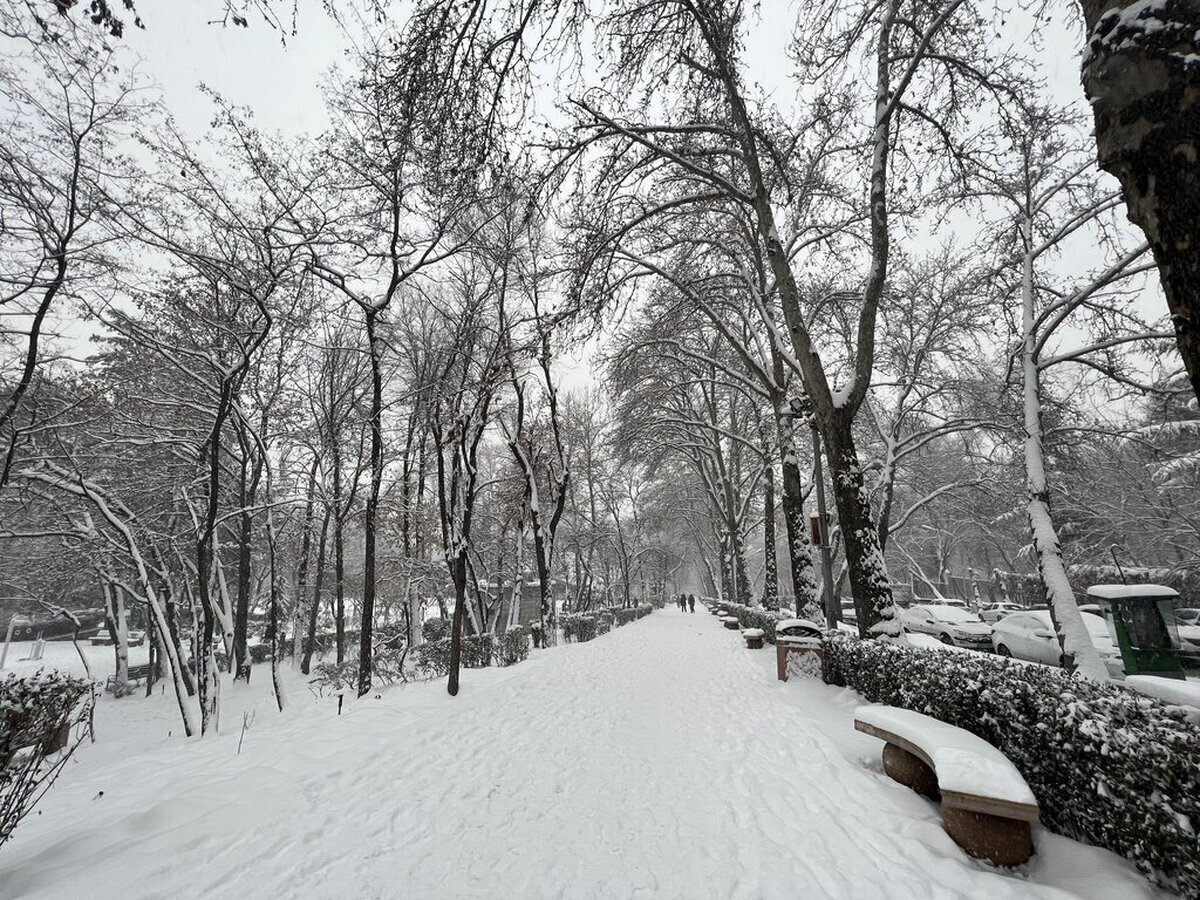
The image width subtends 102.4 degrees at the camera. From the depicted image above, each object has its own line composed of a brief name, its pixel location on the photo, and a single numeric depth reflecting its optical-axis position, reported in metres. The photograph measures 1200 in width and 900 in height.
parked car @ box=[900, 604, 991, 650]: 14.81
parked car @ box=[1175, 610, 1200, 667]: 10.55
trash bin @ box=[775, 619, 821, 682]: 7.86
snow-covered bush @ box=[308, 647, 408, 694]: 10.92
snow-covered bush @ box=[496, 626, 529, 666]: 12.73
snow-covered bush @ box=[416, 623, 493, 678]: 11.19
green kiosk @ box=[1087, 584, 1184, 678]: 9.22
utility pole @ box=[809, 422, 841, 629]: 8.81
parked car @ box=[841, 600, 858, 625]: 24.06
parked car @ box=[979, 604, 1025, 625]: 19.58
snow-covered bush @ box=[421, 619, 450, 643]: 18.77
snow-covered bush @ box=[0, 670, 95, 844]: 2.66
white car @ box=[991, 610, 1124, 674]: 10.35
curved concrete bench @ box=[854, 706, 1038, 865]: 2.59
